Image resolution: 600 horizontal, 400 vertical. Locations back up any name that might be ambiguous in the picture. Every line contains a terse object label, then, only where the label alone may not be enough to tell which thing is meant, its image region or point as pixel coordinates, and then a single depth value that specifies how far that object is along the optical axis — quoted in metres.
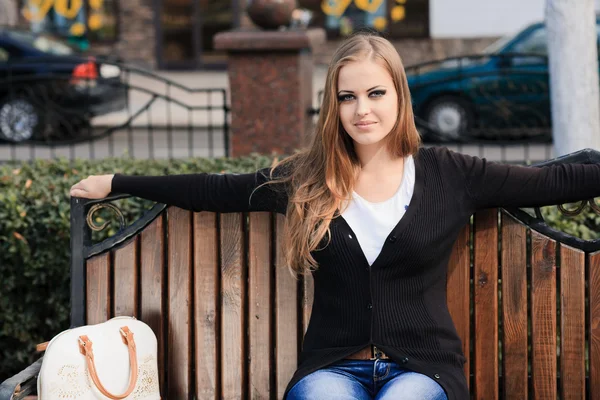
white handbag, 3.23
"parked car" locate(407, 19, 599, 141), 10.72
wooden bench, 3.45
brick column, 7.43
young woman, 3.19
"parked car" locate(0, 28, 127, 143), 11.62
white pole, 5.37
